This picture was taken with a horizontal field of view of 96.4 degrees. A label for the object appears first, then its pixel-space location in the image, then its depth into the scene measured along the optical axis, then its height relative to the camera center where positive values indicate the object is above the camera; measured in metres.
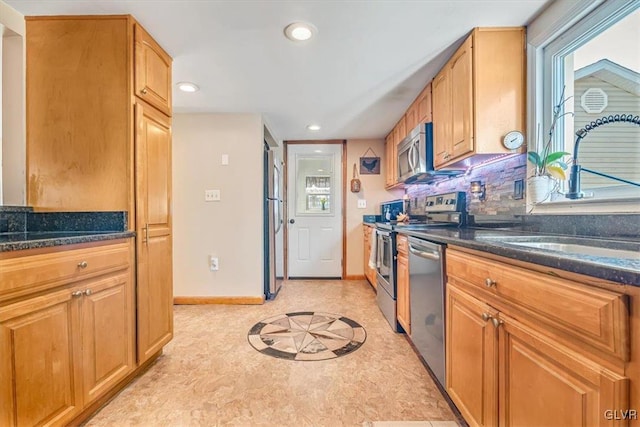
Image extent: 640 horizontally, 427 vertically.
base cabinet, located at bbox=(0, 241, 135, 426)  1.04 -0.53
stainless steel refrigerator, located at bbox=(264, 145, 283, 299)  3.34 -0.12
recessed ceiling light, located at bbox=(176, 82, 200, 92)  2.45 +1.09
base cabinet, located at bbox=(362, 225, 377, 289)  3.55 -0.62
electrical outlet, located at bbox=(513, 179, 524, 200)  1.78 +0.13
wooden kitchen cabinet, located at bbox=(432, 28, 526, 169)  1.74 +0.76
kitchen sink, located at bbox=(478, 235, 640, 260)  0.92 -0.14
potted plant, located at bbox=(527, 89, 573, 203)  1.41 +0.22
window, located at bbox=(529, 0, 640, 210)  1.25 +0.62
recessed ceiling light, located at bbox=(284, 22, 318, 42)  1.68 +1.09
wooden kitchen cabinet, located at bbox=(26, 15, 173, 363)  1.63 +0.56
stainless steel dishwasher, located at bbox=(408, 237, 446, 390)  1.54 -0.54
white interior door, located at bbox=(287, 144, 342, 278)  4.46 +0.02
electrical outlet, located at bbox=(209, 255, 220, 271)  3.18 -0.57
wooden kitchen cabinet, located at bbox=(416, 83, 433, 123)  2.46 +0.95
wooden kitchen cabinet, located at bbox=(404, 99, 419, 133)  2.82 +0.98
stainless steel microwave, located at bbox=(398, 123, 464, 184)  2.52 +0.52
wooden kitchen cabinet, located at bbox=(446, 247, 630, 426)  0.64 -0.40
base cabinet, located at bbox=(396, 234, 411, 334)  2.13 -0.59
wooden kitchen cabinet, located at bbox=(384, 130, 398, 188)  3.77 +0.71
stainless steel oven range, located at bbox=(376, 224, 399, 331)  2.46 -0.57
